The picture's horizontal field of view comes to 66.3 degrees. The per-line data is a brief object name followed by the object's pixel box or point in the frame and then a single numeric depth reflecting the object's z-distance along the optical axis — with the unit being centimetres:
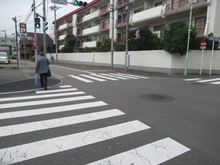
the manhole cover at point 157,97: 642
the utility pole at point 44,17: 1384
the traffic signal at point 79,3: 1320
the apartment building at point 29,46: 5947
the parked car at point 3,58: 2347
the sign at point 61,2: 1258
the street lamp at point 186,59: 1432
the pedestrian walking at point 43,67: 816
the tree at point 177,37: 1452
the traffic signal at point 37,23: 1416
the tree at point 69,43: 3732
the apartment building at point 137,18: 1634
